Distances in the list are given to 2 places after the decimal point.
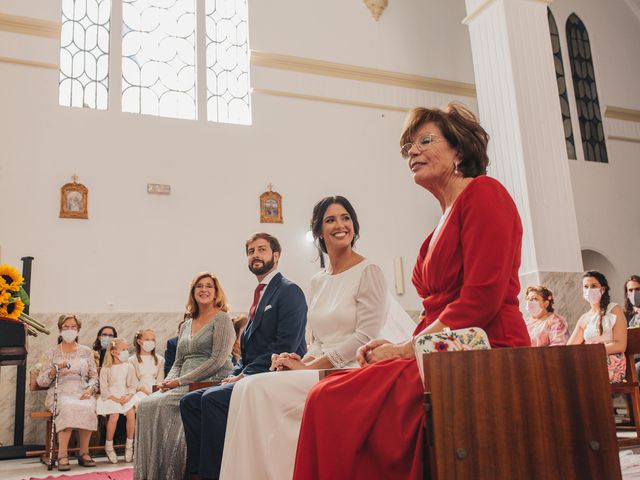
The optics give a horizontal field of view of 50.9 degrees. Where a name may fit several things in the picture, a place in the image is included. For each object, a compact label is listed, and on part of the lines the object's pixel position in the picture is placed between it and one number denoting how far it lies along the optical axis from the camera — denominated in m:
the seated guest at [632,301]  7.49
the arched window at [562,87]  11.98
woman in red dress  1.98
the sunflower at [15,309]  2.53
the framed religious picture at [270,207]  9.70
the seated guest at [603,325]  5.75
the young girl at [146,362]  7.66
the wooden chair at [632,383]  5.25
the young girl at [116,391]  7.14
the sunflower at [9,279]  2.48
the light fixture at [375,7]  11.21
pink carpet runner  5.35
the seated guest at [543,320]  7.04
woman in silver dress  4.39
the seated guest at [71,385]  6.77
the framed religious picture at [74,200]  8.62
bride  2.94
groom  3.69
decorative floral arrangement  2.48
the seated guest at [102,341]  8.19
